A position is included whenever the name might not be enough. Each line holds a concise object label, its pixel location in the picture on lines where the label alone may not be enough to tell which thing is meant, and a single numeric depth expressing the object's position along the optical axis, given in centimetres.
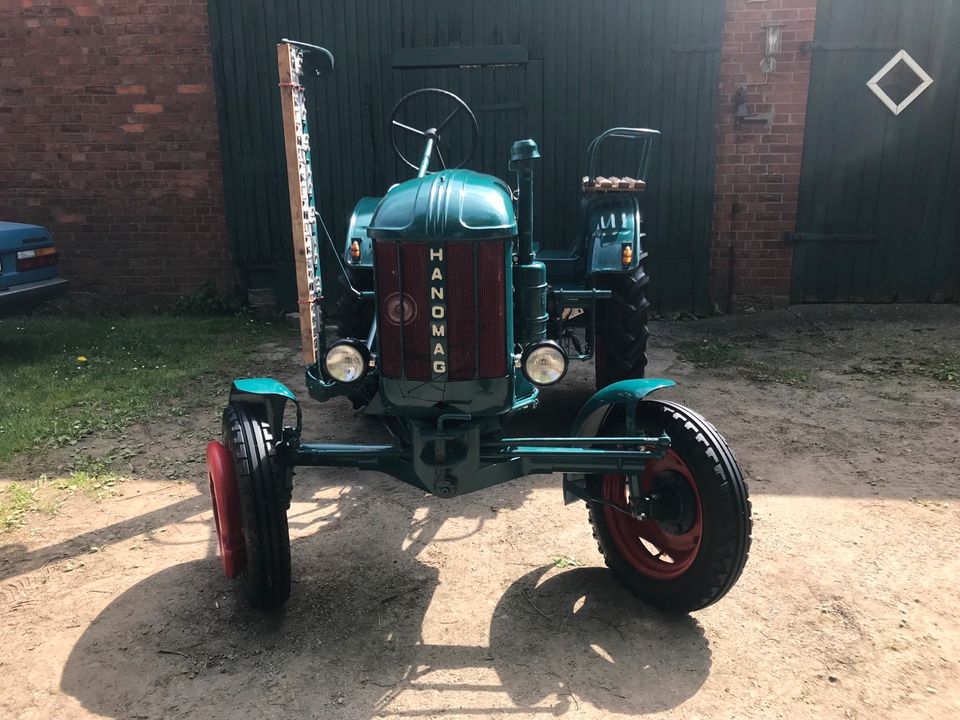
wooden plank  296
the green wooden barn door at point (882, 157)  657
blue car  566
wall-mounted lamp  657
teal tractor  237
